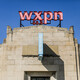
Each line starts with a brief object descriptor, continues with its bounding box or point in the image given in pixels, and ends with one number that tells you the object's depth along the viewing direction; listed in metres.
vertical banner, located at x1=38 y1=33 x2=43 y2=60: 20.58
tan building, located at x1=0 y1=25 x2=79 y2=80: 22.25
